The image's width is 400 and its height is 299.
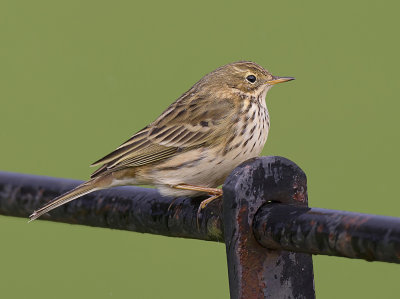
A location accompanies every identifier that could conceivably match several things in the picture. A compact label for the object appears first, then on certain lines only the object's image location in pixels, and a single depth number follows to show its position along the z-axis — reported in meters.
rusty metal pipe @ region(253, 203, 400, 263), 5.72
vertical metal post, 6.74
